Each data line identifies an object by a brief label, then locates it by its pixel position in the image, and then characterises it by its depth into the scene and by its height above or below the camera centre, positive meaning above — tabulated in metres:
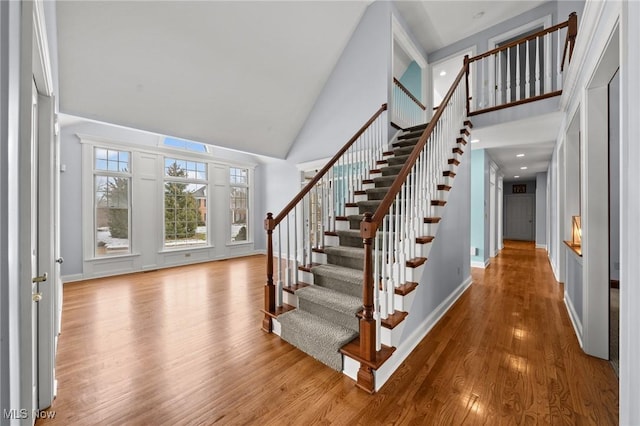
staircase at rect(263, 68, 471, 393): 1.95 -0.40
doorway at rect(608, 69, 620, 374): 2.55 +0.08
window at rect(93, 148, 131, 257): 4.88 +0.20
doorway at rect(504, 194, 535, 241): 9.89 -0.17
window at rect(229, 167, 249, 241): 6.90 +0.26
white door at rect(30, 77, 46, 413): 1.55 -0.16
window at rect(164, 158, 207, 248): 5.79 +0.20
